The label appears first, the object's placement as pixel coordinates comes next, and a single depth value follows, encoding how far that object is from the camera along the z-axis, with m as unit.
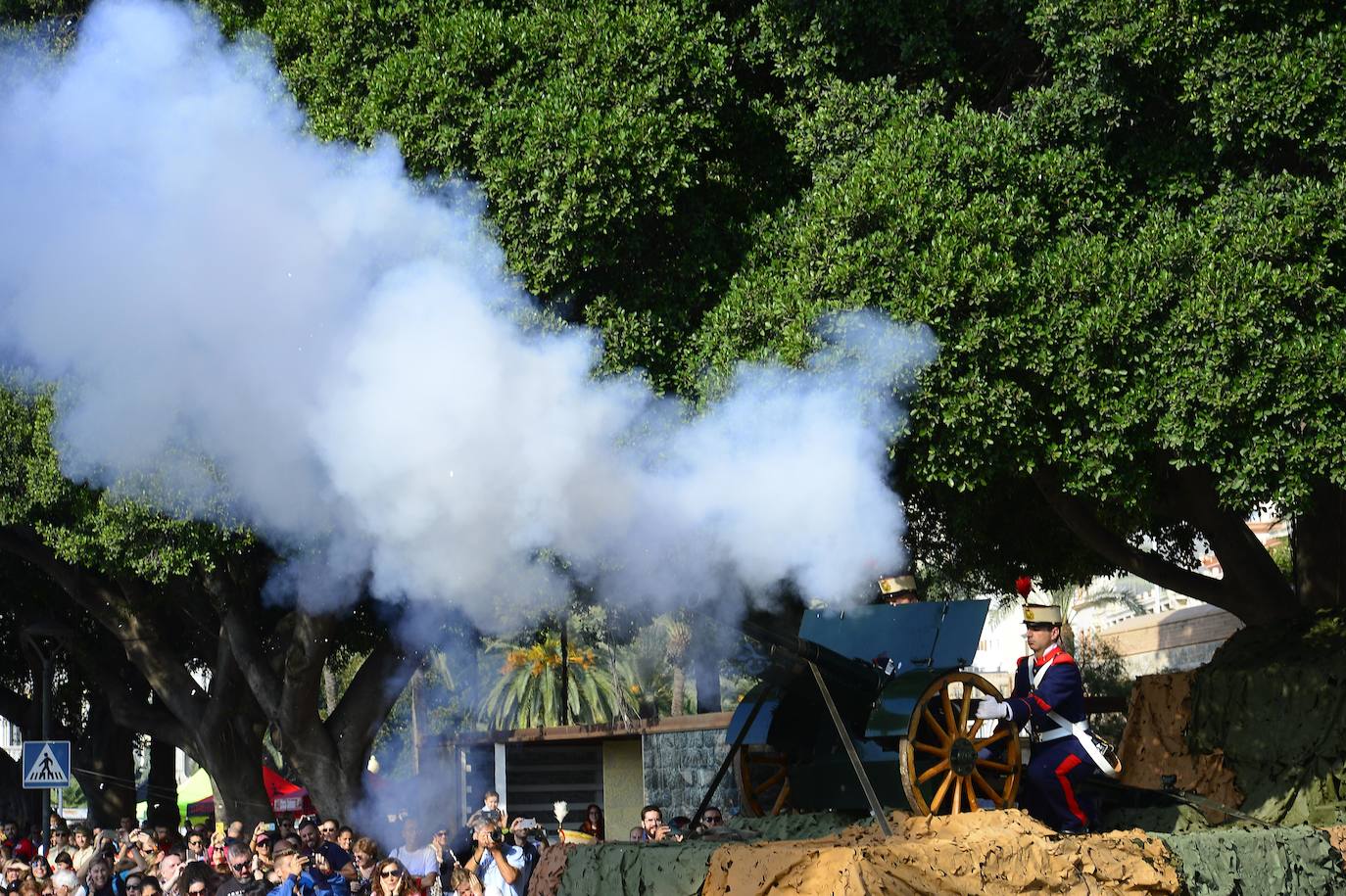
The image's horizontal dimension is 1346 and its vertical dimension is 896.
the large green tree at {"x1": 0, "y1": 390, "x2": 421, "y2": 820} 17.83
